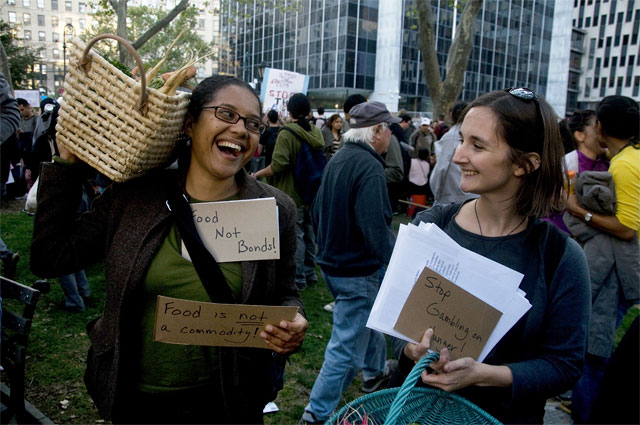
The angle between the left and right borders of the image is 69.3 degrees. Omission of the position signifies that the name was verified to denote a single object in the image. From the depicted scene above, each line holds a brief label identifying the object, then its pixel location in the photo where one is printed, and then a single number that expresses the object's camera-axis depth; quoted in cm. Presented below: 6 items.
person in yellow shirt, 313
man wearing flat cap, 324
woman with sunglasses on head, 157
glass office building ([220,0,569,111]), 4544
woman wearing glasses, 167
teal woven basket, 134
